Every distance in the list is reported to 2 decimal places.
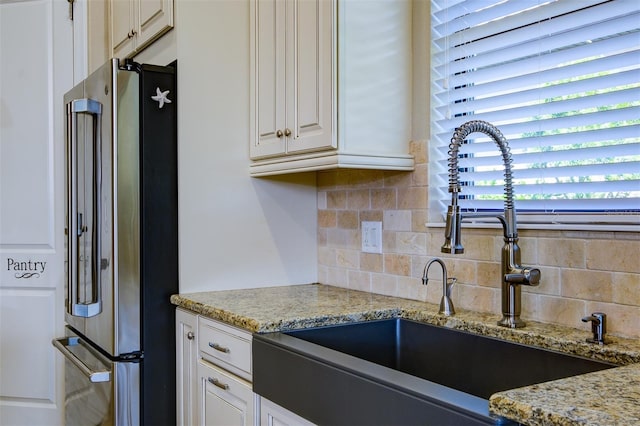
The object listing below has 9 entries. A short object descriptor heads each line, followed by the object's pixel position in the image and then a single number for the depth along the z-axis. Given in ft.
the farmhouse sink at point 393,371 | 3.42
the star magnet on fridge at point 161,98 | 6.68
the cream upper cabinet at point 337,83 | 5.84
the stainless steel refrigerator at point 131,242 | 6.52
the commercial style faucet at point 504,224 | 4.78
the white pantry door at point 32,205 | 9.36
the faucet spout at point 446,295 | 5.38
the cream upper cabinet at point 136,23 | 7.19
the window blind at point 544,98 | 4.48
